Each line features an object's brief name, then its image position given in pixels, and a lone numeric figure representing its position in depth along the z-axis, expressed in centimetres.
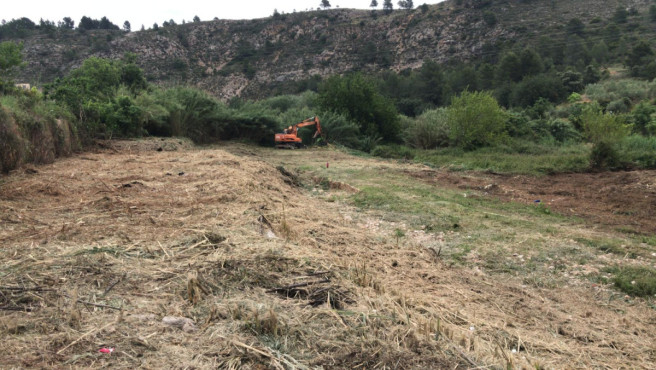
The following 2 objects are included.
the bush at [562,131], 2139
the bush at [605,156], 1369
